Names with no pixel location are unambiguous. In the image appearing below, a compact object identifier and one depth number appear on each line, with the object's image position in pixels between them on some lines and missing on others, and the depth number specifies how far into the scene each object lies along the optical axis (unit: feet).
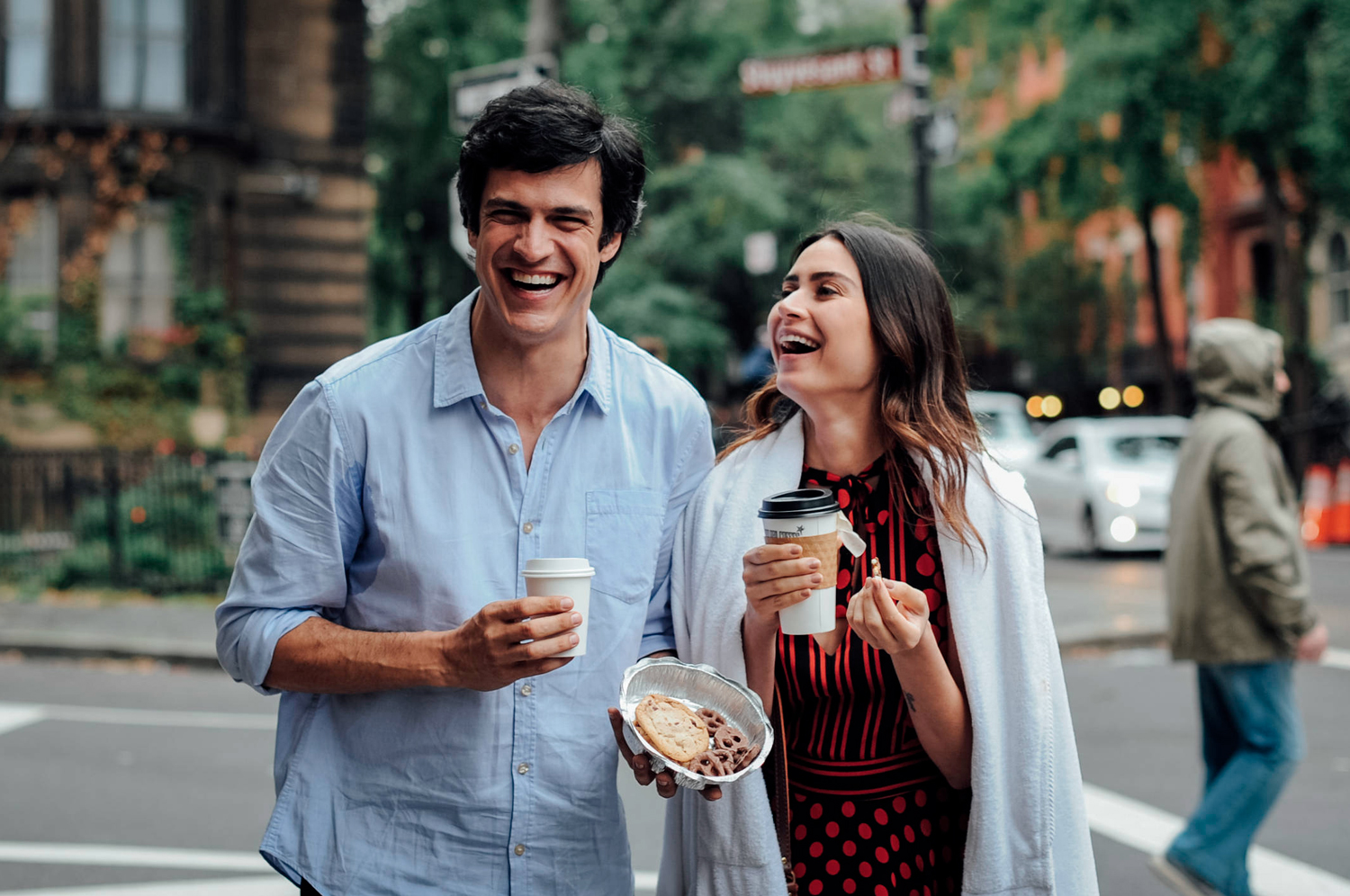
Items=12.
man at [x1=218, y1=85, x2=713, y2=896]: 7.79
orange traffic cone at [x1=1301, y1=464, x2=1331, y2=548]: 57.36
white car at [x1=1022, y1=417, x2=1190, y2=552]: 53.06
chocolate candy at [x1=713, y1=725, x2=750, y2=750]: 7.97
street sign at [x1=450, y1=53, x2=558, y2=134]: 23.48
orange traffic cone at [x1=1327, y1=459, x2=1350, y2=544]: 57.21
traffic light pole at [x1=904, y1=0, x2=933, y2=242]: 45.55
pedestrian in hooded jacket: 15.52
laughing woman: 8.54
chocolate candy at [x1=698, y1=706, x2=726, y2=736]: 8.11
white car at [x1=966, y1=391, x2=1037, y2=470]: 61.00
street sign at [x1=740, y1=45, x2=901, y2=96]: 40.86
